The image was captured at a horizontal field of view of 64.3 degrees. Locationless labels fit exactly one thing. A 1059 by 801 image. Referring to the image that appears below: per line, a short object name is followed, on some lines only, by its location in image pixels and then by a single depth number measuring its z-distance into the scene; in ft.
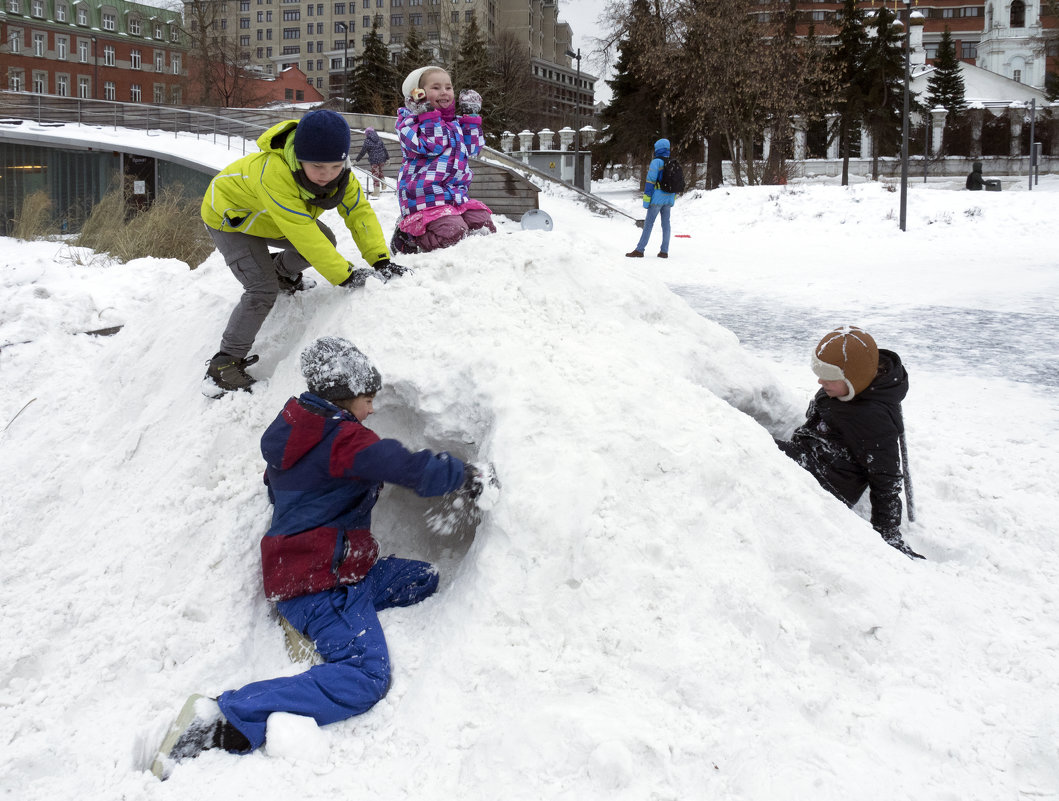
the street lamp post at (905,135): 53.62
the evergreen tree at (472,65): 111.55
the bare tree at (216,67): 144.15
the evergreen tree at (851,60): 102.53
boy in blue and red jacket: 8.62
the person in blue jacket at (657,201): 42.63
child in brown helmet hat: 11.56
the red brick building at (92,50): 183.52
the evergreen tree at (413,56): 119.55
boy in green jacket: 11.21
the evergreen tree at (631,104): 88.33
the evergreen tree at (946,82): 147.02
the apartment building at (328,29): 253.85
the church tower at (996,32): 196.03
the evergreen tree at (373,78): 136.67
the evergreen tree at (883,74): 102.12
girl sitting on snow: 15.80
